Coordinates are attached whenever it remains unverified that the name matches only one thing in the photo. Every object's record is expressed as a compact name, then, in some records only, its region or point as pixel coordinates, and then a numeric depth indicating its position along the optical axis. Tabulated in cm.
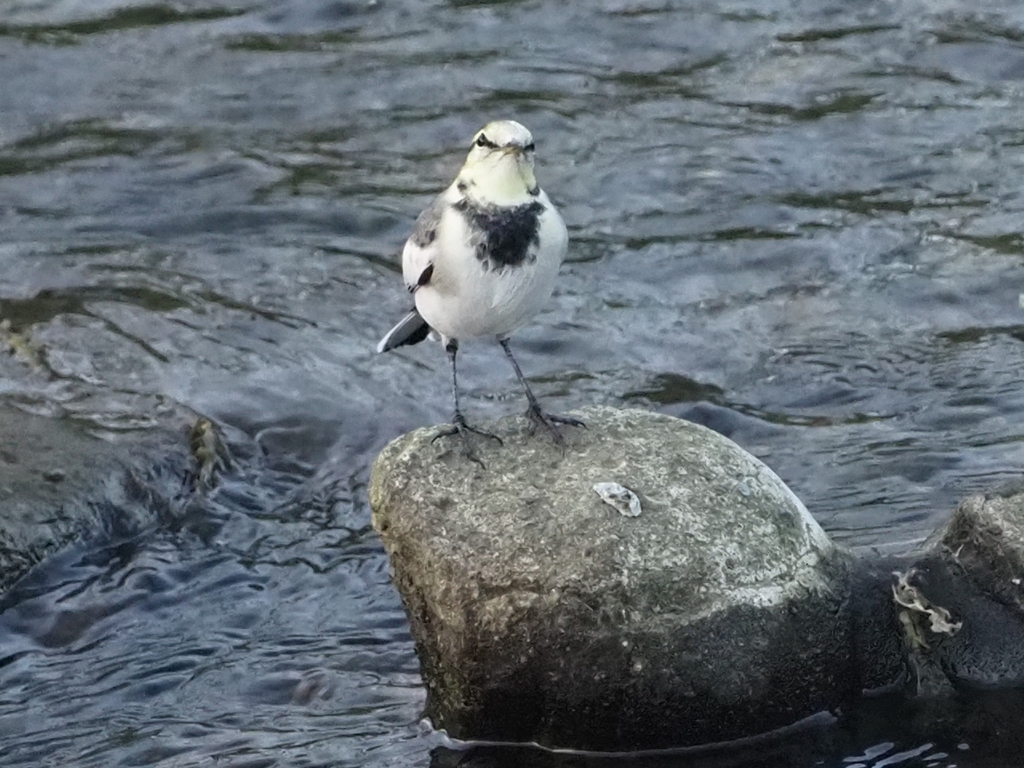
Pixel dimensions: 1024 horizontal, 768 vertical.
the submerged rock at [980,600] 623
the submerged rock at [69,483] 776
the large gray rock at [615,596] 588
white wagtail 620
